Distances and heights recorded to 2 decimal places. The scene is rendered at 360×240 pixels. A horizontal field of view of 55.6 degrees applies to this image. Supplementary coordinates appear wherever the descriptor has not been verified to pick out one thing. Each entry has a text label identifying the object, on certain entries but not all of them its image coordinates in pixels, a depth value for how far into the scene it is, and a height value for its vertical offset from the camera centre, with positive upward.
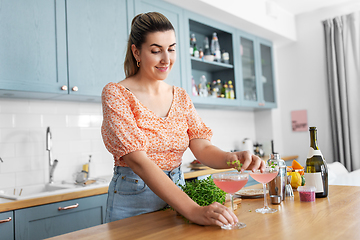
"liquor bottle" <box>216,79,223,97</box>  3.68 +0.52
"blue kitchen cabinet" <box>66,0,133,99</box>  2.35 +0.70
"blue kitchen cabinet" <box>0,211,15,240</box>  1.73 -0.42
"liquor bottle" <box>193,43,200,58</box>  3.40 +0.82
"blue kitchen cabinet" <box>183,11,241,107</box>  3.32 +0.74
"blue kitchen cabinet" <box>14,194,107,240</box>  1.82 -0.44
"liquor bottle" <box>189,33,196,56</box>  3.35 +0.93
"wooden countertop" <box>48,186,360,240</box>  0.91 -0.27
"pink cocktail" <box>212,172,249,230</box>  1.06 -0.15
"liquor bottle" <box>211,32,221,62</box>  3.65 +0.93
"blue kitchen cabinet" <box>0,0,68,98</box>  2.04 +0.60
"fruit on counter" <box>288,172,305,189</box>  1.55 -0.23
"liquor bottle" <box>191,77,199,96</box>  3.30 +0.44
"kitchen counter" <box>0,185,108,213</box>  1.75 -0.32
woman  1.21 +0.03
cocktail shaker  1.32 -0.20
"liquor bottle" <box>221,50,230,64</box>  3.73 +0.83
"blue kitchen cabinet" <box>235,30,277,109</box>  3.89 +0.72
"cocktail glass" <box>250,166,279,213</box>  1.18 -0.16
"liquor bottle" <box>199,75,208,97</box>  3.48 +0.48
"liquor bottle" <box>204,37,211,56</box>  3.64 +0.93
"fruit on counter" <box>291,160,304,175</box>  1.60 -0.17
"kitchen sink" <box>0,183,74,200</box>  2.27 -0.32
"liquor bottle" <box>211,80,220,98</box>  3.54 +0.46
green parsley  1.13 -0.20
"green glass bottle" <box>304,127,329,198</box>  1.37 -0.17
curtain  3.88 +0.47
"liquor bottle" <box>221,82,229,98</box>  3.69 +0.47
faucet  2.42 -0.14
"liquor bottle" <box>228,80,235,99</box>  3.69 +0.45
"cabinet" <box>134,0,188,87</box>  2.93 +0.99
